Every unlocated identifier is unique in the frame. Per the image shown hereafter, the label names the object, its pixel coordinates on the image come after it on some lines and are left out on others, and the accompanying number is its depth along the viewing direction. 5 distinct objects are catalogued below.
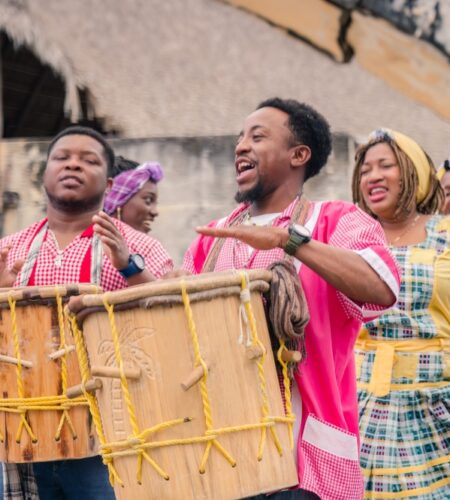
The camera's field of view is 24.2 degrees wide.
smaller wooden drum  3.54
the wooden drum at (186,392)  2.72
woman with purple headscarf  5.77
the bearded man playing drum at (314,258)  2.92
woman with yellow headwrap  4.39
